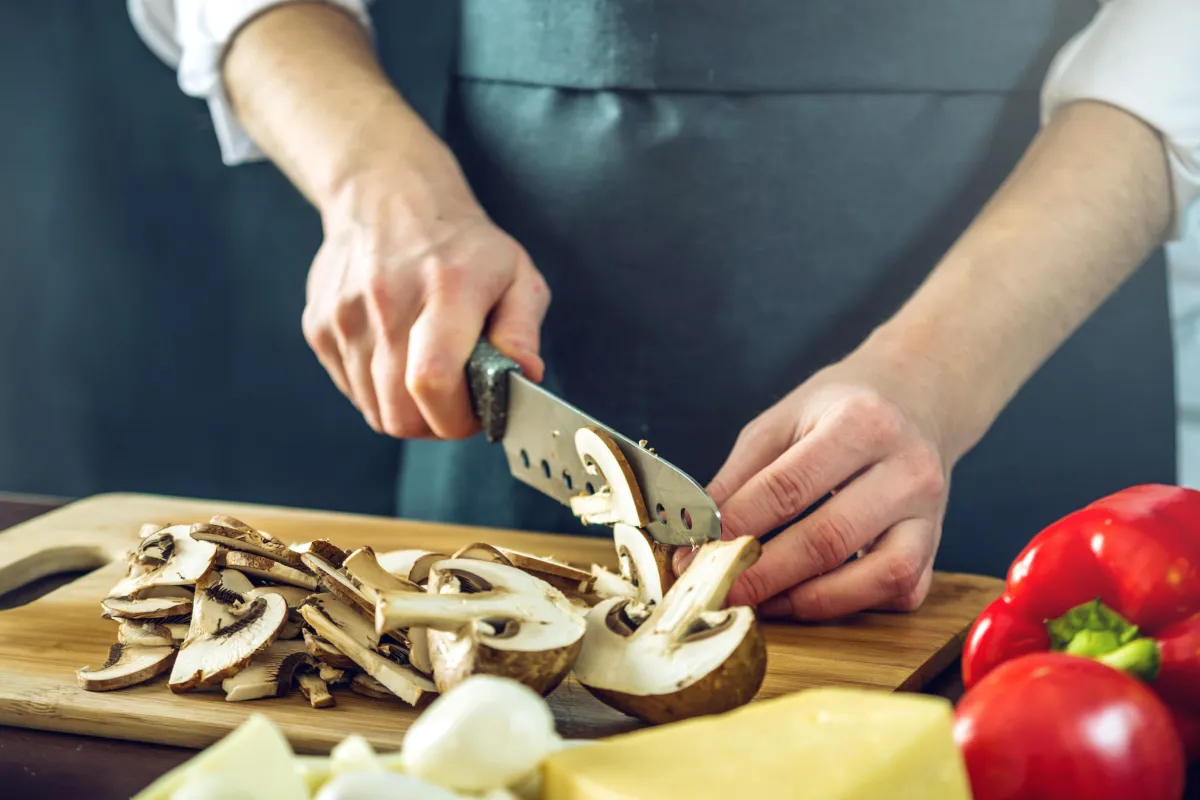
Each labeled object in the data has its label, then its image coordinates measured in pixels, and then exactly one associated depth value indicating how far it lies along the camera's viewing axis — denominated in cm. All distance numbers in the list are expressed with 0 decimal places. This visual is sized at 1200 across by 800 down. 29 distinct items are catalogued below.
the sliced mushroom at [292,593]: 89
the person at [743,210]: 100
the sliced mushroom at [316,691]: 86
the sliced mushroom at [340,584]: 86
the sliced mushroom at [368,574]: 86
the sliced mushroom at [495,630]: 81
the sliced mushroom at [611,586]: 91
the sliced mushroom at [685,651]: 81
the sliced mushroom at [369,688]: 86
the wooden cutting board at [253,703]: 85
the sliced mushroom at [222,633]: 86
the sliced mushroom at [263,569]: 89
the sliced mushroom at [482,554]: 87
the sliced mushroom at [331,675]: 86
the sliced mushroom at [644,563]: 90
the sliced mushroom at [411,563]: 90
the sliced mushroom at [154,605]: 89
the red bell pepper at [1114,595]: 82
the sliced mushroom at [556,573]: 91
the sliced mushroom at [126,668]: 87
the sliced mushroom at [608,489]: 91
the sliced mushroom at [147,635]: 88
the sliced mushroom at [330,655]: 86
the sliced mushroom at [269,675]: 86
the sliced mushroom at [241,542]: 90
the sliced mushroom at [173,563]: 89
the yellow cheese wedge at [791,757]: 69
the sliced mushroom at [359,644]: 85
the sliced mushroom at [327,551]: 89
